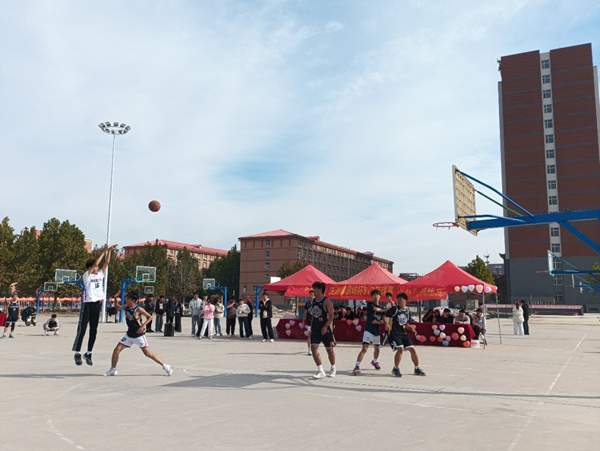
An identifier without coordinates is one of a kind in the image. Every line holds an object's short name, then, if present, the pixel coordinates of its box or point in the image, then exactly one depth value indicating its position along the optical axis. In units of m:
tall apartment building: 67.44
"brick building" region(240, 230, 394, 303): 105.06
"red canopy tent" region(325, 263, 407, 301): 20.28
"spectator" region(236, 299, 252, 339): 21.11
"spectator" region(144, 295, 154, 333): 24.14
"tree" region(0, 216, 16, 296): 54.62
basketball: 23.23
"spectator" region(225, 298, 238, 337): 22.17
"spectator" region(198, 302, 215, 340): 20.77
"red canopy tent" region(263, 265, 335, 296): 22.34
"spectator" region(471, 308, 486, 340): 18.12
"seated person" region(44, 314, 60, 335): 21.43
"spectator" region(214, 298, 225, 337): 21.88
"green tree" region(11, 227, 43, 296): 56.44
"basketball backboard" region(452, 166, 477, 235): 12.66
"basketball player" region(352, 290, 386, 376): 10.55
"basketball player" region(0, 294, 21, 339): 19.78
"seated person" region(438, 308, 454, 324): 18.59
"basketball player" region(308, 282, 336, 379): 9.62
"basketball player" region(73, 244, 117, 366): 9.01
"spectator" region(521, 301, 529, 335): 25.23
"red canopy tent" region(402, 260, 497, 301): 18.41
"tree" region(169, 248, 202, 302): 88.81
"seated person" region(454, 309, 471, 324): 18.61
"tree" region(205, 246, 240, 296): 109.56
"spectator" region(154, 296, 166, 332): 24.08
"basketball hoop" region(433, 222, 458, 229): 14.95
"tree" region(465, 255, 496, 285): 72.69
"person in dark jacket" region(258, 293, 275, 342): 19.61
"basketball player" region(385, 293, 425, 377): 10.10
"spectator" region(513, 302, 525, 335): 25.00
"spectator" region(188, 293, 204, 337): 21.98
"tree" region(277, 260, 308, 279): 81.44
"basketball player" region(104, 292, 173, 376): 9.51
